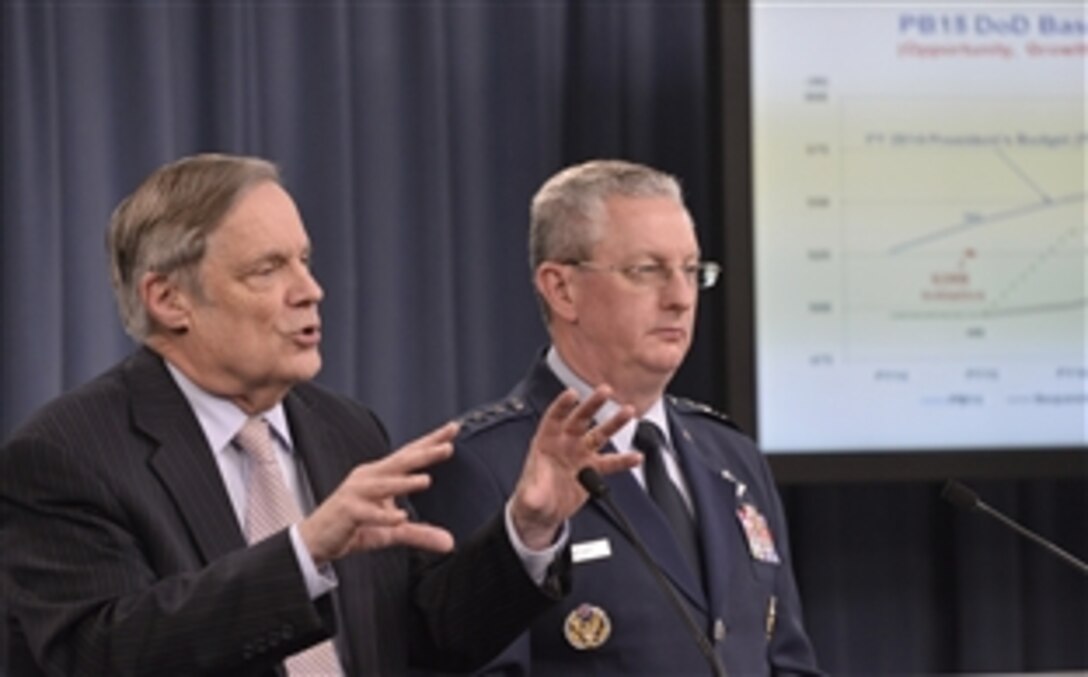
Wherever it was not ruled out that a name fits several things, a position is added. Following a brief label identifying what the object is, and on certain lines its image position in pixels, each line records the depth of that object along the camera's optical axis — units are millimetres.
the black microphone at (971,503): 5533
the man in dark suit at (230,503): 4537
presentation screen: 8360
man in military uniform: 5803
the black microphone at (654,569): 4759
